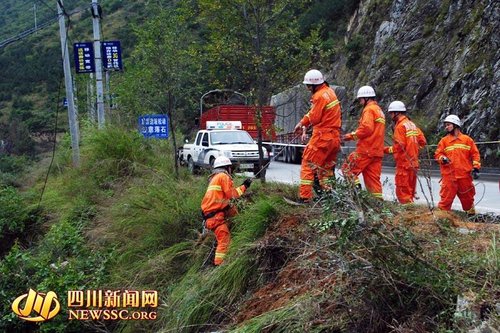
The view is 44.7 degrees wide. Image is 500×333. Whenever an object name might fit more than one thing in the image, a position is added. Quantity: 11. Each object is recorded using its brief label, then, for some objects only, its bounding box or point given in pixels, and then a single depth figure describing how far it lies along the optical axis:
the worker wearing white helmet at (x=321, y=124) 7.89
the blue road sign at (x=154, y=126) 15.89
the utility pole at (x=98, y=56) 18.55
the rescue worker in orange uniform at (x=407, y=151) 9.12
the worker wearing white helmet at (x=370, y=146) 8.45
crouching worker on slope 7.43
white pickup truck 18.09
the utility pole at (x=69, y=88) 16.05
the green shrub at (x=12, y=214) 12.81
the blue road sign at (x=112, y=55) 22.56
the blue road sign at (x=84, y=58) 20.27
